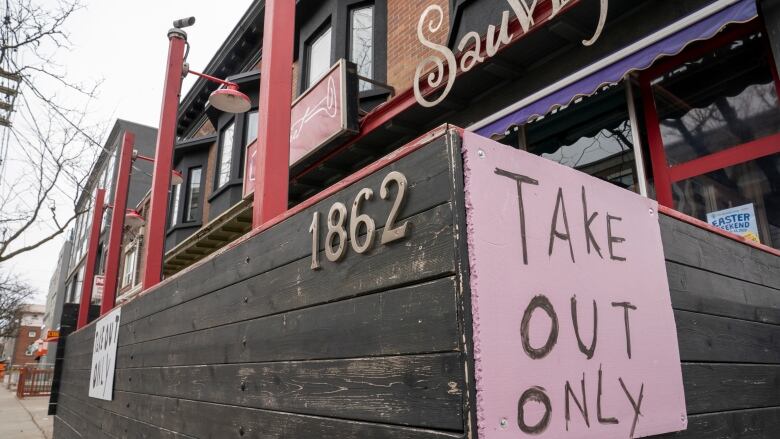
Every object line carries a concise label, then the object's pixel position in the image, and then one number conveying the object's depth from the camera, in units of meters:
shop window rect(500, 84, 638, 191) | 4.23
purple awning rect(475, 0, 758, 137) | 3.03
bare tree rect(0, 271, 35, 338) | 37.06
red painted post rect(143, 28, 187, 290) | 4.68
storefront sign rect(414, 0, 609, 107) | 4.21
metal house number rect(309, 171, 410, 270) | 1.38
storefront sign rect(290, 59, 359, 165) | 6.25
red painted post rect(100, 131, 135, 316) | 7.49
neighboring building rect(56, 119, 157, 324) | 26.94
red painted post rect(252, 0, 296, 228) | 2.77
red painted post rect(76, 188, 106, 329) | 8.50
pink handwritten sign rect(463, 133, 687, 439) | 1.18
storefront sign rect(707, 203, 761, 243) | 3.43
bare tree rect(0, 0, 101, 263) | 8.52
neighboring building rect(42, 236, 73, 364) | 37.90
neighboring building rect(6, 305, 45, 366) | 73.81
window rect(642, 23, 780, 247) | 3.41
